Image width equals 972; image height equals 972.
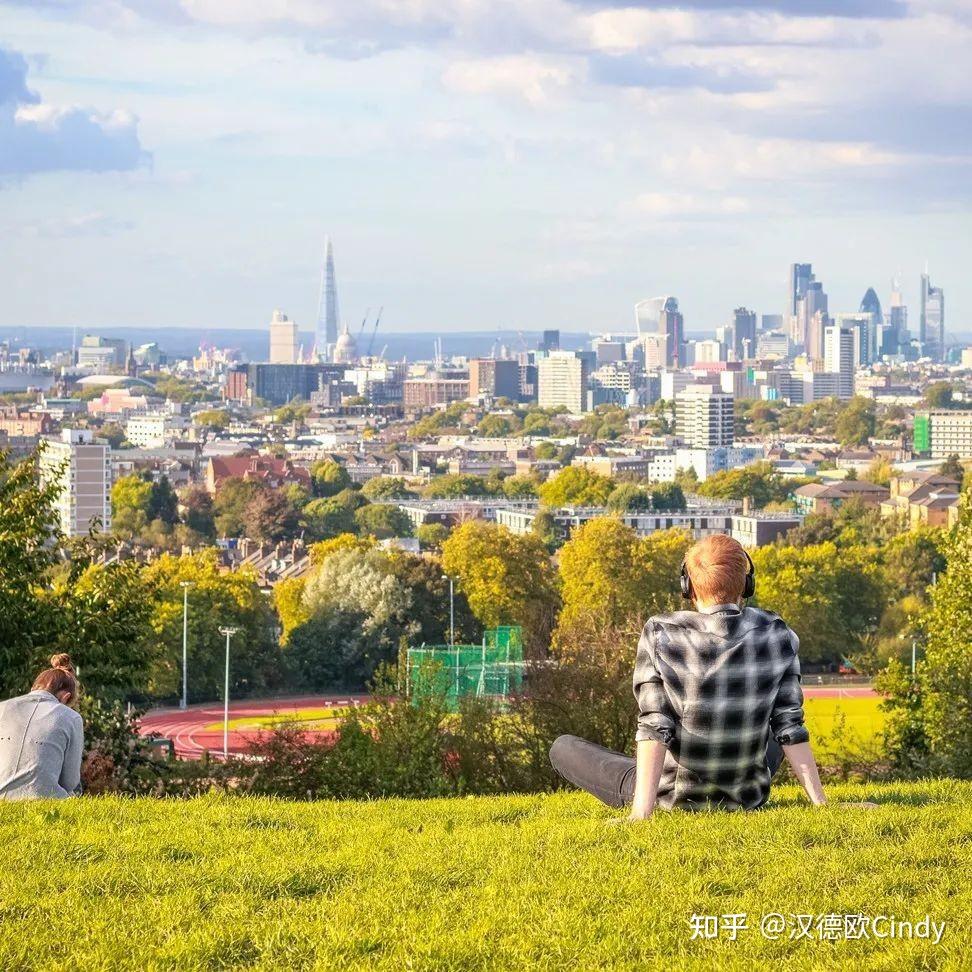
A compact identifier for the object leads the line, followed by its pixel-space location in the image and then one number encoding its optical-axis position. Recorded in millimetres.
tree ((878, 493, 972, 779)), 14453
